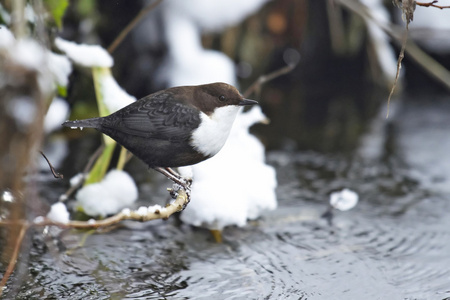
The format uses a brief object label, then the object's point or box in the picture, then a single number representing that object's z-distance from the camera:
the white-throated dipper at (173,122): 5.70
